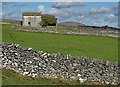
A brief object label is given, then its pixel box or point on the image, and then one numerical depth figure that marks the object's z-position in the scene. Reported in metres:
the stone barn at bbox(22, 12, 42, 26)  70.64
